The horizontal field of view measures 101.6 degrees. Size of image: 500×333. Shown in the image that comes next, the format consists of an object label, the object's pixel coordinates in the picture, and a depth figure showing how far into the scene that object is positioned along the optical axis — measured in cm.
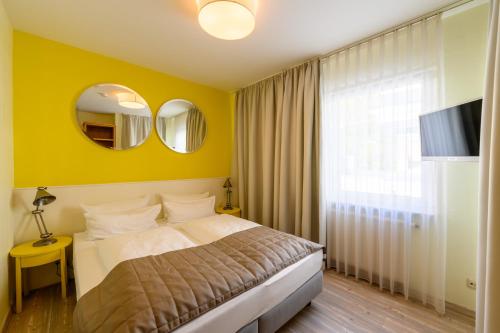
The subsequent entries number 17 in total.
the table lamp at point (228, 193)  338
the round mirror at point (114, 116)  234
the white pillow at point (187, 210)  258
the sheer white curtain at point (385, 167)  181
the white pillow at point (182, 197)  278
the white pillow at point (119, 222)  205
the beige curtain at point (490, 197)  102
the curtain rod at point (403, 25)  167
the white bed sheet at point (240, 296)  115
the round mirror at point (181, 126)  293
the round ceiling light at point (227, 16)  141
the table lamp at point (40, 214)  190
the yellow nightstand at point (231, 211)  318
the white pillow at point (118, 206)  221
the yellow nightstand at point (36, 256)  174
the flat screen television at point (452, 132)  133
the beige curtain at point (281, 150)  255
